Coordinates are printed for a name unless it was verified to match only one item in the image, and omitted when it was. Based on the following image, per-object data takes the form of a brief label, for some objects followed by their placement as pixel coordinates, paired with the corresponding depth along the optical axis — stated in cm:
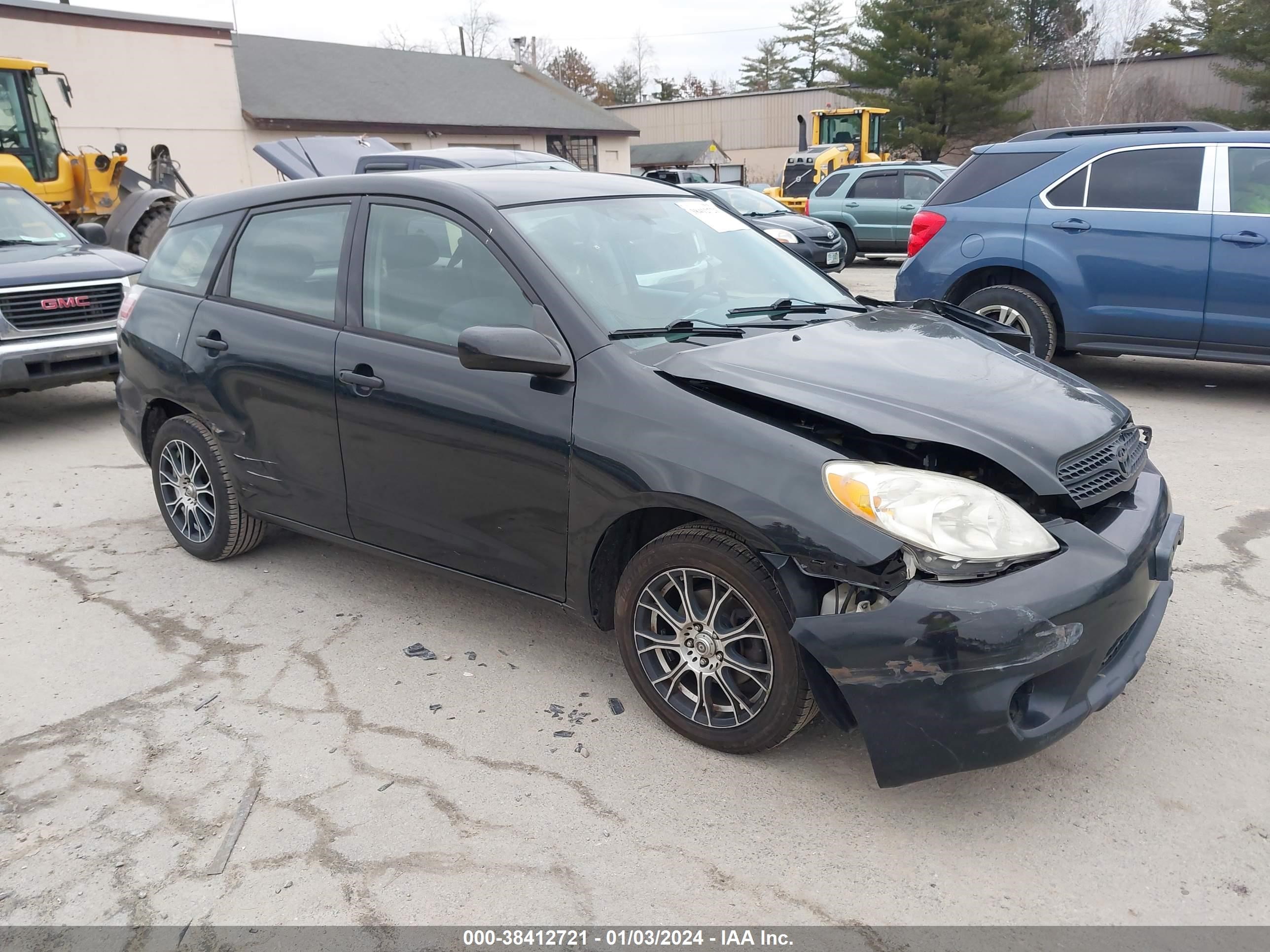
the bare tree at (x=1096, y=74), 4000
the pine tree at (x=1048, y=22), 4897
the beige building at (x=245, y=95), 2409
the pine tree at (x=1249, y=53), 3344
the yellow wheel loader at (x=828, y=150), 2589
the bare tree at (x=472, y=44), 6844
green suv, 1719
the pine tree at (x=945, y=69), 3922
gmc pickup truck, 748
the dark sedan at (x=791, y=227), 1477
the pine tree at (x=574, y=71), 7194
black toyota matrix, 267
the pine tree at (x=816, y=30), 7250
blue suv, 672
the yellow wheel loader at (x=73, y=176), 1387
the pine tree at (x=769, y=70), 7769
